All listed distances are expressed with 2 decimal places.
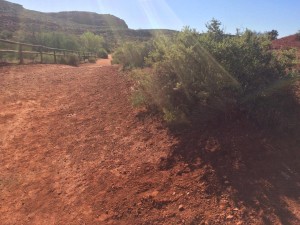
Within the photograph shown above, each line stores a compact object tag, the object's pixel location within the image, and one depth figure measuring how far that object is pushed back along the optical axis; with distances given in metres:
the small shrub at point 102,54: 30.55
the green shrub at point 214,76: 3.87
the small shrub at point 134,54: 10.70
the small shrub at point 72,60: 16.64
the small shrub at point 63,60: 16.31
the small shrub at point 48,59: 14.82
